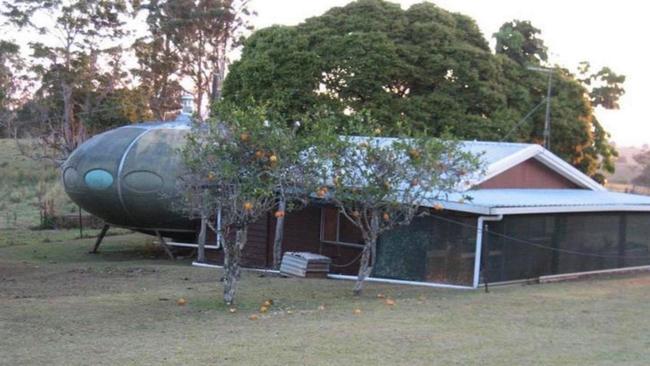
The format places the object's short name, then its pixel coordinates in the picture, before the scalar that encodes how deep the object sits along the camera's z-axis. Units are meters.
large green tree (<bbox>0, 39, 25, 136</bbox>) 39.16
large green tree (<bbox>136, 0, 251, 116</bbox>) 45.94
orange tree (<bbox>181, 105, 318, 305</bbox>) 12.30
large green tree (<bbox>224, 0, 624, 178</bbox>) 28.81
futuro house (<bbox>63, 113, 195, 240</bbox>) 21.48
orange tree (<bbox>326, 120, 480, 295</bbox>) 13.05
